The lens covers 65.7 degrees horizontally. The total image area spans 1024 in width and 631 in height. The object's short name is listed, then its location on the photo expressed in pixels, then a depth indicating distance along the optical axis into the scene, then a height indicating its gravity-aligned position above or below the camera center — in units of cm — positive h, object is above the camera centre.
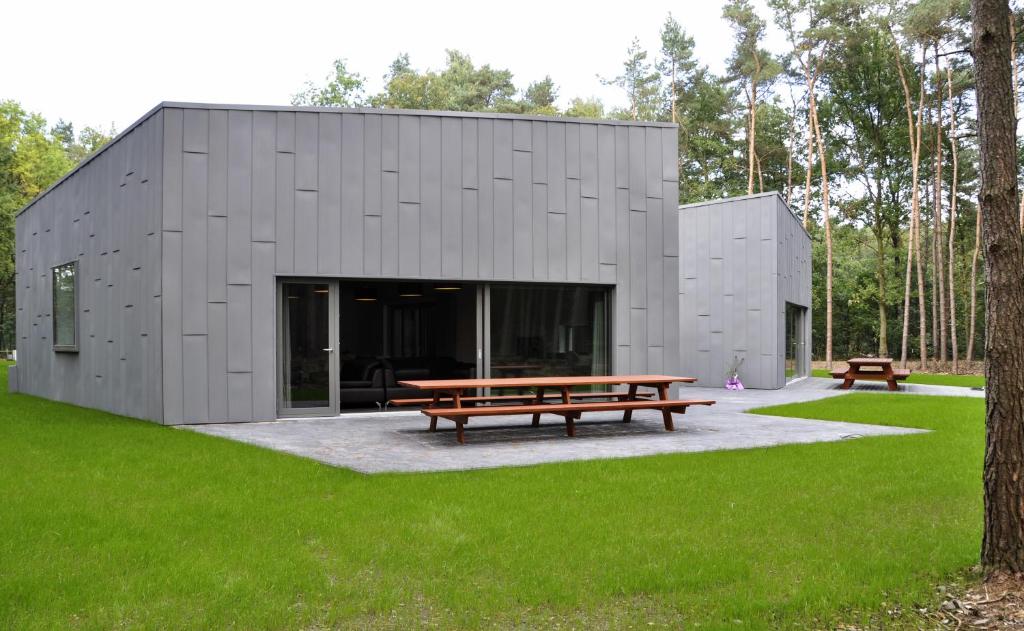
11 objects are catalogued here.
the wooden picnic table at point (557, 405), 839 -93
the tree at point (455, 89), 3453 +1058
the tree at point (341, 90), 3897 +1159
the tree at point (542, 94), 3791 +1101
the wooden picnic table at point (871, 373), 1692 -112
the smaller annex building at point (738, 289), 1728 +76
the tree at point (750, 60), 2814 +965
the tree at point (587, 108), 3597 +1011
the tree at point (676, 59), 3234 +1083
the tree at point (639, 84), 3334 +1019
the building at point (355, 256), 1061 +98
